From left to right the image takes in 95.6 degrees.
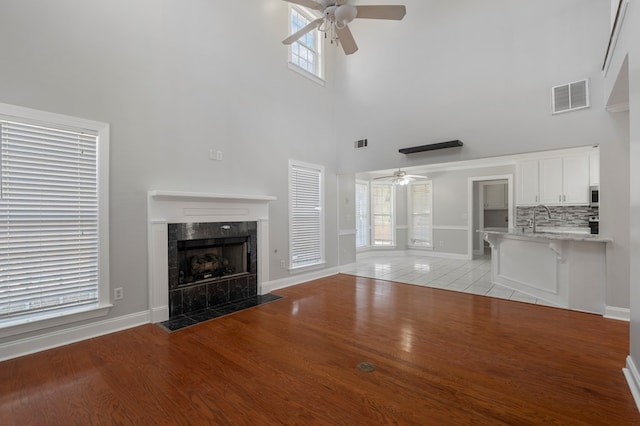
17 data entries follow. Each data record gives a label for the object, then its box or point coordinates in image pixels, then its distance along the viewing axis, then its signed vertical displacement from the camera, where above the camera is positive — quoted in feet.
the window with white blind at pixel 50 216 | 8.84 -0.07
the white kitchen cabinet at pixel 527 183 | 21.27 +2.07
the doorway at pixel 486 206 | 25.72 +0.48
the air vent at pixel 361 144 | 19.35 +4.59
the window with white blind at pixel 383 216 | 30.73 -0.48
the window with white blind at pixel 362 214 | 29.40 -0.24
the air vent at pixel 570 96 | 12.14 +4.89
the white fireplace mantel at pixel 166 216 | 11.61 -0.15
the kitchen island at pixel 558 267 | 12.26 -2.71
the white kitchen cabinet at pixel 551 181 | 20.17 +2.09
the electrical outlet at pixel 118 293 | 10.80 -3.00
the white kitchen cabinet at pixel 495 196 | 30.34 +1.52
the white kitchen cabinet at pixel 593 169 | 18.71 +2.67
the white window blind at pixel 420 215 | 29.81 -0.40
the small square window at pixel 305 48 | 18.06 +10.83
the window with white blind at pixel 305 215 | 17.79 -0.18
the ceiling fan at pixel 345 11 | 10.12 +7.19
